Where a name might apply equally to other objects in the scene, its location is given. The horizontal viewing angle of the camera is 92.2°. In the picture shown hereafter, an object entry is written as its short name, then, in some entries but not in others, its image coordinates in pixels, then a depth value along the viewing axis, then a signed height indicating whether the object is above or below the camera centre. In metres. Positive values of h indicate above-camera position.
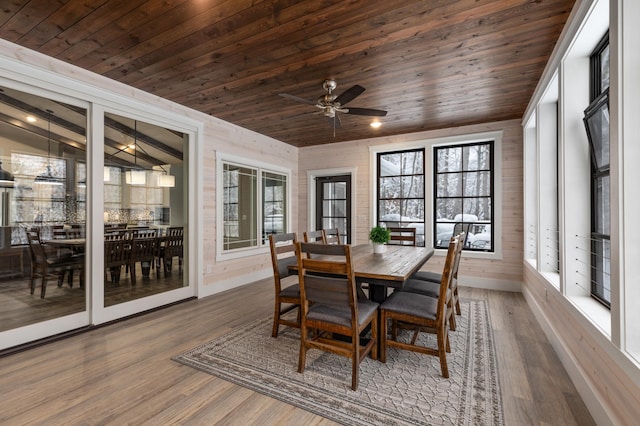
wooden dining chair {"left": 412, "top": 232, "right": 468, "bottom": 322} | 2.69 -0.68
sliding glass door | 2.74 +0.01
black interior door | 6.24 +0.22
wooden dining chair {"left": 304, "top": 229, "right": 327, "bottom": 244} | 3.41 -0.25
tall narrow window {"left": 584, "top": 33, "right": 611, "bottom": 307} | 2.17 +0.34
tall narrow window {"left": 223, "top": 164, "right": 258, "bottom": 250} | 4.95 +0.14
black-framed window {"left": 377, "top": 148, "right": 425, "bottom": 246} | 5.55 +0.46
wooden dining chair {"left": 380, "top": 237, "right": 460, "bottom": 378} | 2.23 -0.75
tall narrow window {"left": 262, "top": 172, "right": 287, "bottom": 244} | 5.76 +0.21
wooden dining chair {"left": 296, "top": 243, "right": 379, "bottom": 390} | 2.10 -0.70
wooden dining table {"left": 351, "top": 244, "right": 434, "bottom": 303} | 2.25 -0.43
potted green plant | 3.55 -0.25
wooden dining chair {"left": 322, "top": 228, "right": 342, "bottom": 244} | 3.78 -0.29
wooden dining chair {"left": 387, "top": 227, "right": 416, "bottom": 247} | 4.27 -0.31
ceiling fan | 3.13 +1.10
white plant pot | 3.50 -0.41
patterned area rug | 1.88 -1.20
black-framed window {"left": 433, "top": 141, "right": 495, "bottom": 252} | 5.02 +0.36
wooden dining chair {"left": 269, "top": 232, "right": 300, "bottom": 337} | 2.86 -0.73
